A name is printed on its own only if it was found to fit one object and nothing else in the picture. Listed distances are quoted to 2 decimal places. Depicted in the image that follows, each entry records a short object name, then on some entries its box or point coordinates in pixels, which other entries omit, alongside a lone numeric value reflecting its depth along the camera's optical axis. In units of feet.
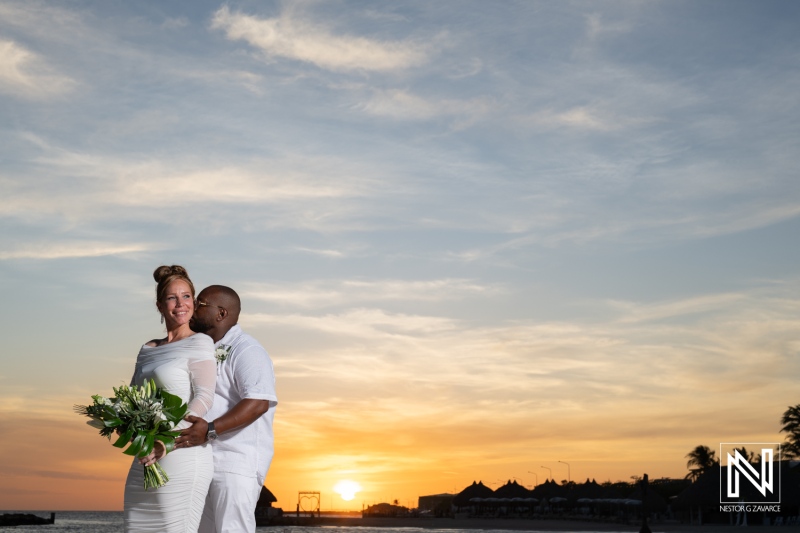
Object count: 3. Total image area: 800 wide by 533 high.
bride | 14.33
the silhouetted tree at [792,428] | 228.43
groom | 15.83
